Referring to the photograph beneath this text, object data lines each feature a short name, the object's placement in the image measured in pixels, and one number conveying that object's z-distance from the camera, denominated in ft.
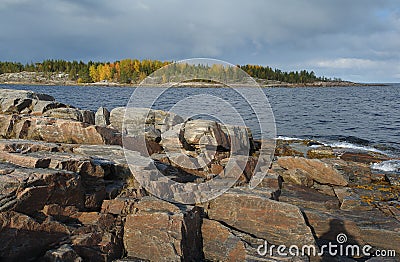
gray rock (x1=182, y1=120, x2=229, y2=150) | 51.55
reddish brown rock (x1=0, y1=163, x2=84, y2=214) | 22.93
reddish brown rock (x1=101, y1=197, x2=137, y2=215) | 26.84
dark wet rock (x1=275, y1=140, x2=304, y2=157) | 72.28
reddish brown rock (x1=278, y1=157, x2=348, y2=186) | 47.98
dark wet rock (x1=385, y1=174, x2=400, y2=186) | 52.60
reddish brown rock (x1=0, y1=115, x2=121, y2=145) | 42.19
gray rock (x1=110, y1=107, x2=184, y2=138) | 60.55
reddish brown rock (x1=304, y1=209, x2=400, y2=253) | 30.78
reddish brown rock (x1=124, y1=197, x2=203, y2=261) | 23.54
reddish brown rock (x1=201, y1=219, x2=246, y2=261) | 24.80
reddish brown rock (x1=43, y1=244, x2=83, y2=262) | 20.12
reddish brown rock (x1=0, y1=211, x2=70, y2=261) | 20.66
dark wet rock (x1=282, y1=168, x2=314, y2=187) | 46.78
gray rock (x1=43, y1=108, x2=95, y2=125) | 60.39
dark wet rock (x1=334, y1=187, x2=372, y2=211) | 38.63
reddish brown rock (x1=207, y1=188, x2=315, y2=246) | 26.96
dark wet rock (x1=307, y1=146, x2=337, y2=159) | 72.64
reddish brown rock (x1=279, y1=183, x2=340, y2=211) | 38.19
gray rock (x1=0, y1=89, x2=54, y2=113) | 64.85
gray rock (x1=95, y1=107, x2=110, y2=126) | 66.18
